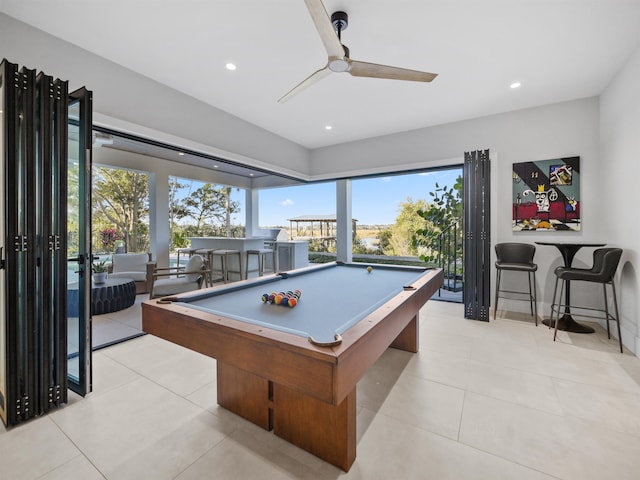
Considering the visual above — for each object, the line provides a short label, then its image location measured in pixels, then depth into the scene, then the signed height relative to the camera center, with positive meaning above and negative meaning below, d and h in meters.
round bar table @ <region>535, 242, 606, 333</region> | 3.37 -0.86
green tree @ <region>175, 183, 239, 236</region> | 8.77 +1.02
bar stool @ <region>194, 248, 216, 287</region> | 6.48 -0.29
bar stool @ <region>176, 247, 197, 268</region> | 6.93 -0.25
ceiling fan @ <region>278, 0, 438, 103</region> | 1.88 +1.27
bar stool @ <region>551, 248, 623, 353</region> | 2.91 -0.35
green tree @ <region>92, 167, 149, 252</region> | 7.17 +0.91
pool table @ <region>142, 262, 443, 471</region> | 1.13 -0.45
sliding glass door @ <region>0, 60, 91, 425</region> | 1.83 +0.03
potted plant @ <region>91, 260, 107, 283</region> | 4.09 -0.46
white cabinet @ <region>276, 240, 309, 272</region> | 7.44 -0.39
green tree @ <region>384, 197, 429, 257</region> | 8.49 +0.38
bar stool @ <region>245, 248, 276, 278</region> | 6.76 -0.43
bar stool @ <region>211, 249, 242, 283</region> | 6.56 -0.47
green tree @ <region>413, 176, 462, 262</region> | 5.44 +0.40
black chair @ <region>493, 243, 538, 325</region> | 3.84 -0.29
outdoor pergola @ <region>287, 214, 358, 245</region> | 10.65 +0.43
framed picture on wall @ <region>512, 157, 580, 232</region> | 3.77 +0.58
